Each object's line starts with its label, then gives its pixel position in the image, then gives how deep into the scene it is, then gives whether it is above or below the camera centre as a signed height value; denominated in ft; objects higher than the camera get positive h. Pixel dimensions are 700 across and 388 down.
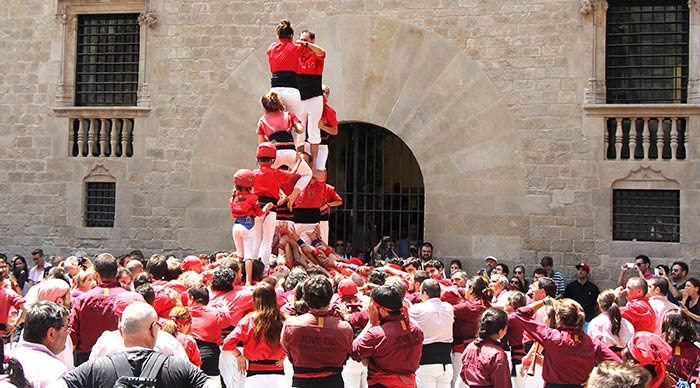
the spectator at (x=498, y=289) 30.99 -2.88
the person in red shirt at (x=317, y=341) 20.99 -3.28
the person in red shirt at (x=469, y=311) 28.58 -3.32
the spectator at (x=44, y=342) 15.83 -2.71
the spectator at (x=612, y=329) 25.66 -3.47
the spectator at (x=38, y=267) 50.47 -3.84
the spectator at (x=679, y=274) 43.72 -2.97
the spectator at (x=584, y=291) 46.98 -4.27
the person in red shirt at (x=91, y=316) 23.63 -3.13
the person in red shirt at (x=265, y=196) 35.17 +0.48
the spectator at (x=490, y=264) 47.92 -2.91
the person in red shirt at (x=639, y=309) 27.37 -3.01
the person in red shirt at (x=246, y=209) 34.55 -0.08
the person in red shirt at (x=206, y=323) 24.38 -3.36
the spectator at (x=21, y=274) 48.69 -4.12
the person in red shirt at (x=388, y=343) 21.75 -3.42
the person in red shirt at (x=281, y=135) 36.45 +3.15
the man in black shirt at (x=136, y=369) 14.37 -2.79
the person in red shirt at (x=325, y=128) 39.99 +3.88
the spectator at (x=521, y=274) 45.91 -3.32
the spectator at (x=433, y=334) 25.43 -3.67
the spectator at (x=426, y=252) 49.88 -2.39
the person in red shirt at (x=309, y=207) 39.14 +0.07
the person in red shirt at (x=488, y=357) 21.54 -3.73
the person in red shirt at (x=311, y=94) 39.04 +5.31
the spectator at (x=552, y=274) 47.50 -3.37
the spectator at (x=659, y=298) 29.89 -2.90
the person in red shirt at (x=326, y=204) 40.88 +0.24
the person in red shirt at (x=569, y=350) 21.98 -3.51
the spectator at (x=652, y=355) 20.26 -3.32
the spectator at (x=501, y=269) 46.21 -3.08
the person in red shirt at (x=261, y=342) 22.24 -3.55
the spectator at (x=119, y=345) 17.85 -2.97
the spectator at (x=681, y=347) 22.04 -3.43
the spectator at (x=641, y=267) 45.61 -2.76
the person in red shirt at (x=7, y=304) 27.07 -3.30
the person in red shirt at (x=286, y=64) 37.83 +6.40
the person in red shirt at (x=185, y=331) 20.51 -3.14
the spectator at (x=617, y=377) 12.78 -2.47
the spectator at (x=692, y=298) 35.45 -3.40
